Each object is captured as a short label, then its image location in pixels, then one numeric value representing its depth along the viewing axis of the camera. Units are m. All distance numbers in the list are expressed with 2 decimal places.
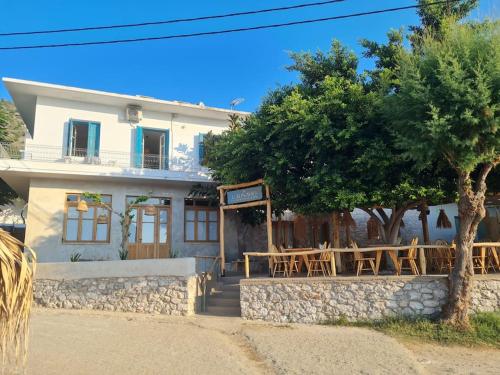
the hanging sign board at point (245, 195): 12.27
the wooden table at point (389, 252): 9.78
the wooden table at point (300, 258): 10.94
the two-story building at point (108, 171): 14.58
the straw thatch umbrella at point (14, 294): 3.75
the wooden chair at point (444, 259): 10.84
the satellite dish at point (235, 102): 19.00
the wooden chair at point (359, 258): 9.95
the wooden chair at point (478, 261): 9.88
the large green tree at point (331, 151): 10.19
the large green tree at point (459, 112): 7.88
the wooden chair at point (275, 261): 11.24
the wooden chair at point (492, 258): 10.30
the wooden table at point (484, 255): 9.80
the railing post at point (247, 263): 10.74
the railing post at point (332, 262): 10.10
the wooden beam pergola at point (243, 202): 12.08
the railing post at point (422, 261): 9.54
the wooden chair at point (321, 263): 10.63
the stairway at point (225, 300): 10.84
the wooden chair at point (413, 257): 9.71
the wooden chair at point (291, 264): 10.94
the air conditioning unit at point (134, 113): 16.28
